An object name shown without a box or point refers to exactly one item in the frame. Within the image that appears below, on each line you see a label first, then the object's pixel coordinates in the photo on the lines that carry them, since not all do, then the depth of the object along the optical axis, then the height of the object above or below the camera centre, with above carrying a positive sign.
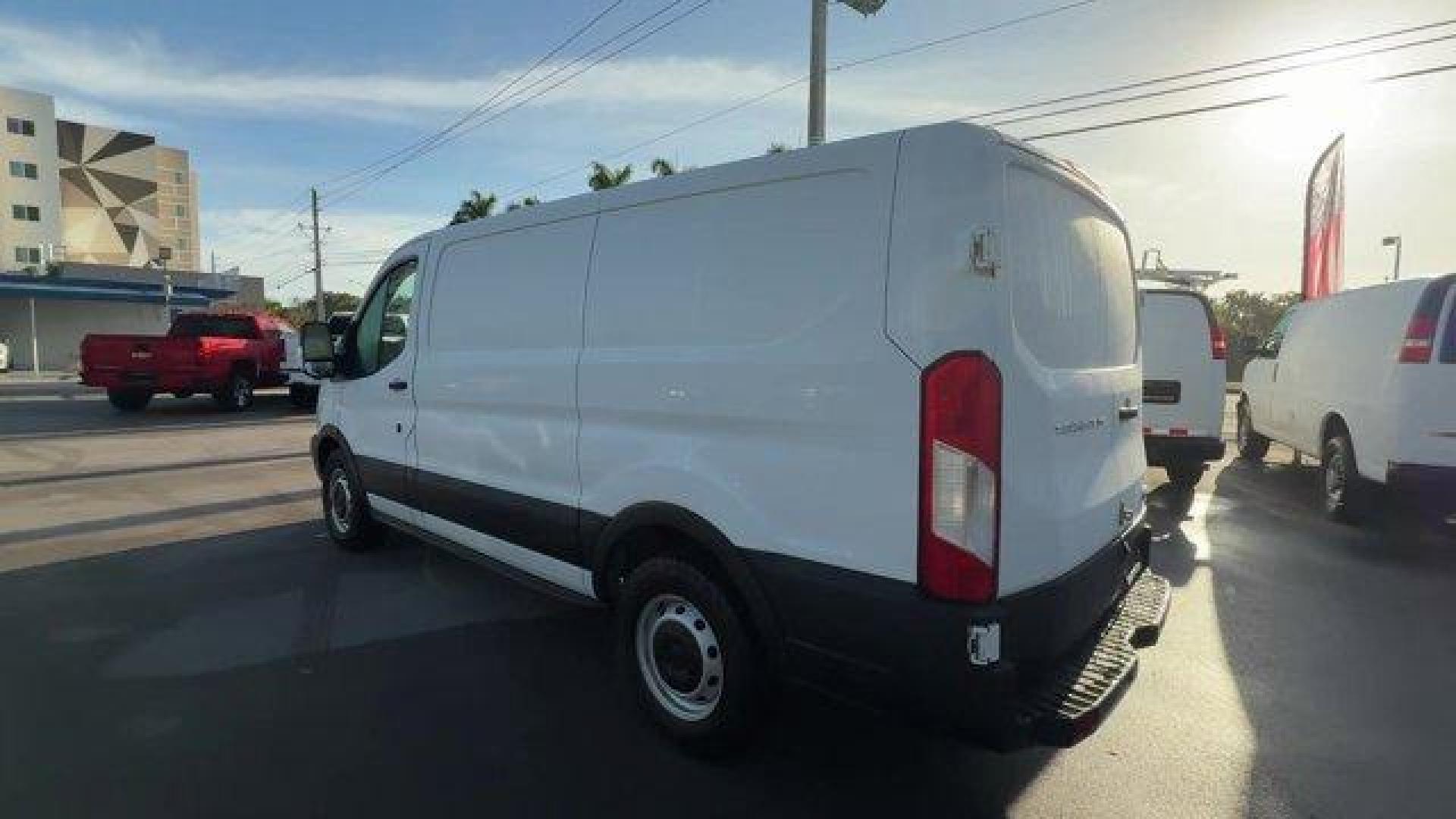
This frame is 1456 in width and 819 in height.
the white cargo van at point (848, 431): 2.64 -0.29
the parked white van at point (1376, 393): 6.45 -0.34
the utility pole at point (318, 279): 45.69 +3.77
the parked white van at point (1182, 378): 8.42 -0.25
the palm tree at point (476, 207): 37.25 +6.19
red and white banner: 19.94 +3.00
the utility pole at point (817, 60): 14.31 +4.86
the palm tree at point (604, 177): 29.64 +6.00
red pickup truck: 16.50 -0.25
